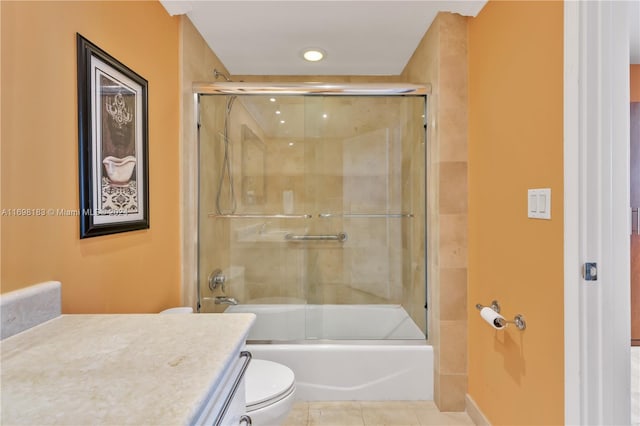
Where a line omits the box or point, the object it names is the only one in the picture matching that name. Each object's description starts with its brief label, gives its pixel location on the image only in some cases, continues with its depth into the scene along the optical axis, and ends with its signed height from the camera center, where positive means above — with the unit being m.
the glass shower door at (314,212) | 2.30 -0.01
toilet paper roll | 1.38 -0.47
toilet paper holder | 1.32 -0.47
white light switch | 1.19 +0.02
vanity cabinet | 0.65 -0.43
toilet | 1.33 -0.78
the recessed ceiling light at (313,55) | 2.41 +1.17
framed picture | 1.16 +0.27
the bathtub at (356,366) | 1.99 -0.95
